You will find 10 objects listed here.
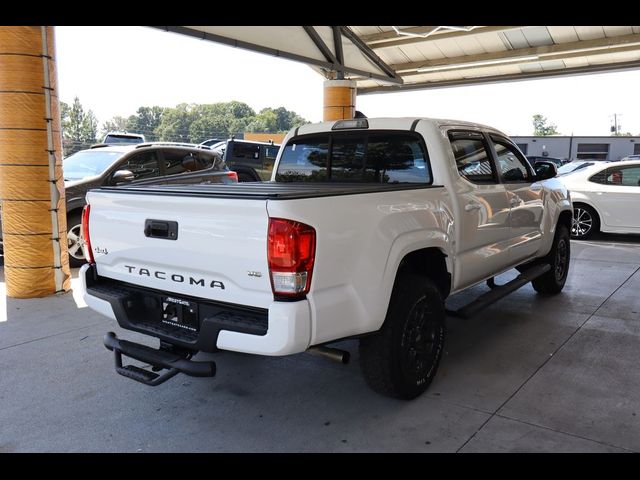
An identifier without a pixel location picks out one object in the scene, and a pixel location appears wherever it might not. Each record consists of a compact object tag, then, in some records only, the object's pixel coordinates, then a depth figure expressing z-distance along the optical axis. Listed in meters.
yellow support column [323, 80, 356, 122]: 13.16
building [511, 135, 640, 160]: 37.31
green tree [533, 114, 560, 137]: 133.00
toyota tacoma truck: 2.61
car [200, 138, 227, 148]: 20.92
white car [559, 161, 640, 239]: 9.67
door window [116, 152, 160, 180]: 8.01
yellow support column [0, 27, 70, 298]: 5.64
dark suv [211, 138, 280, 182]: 13.59
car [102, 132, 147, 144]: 18.17
